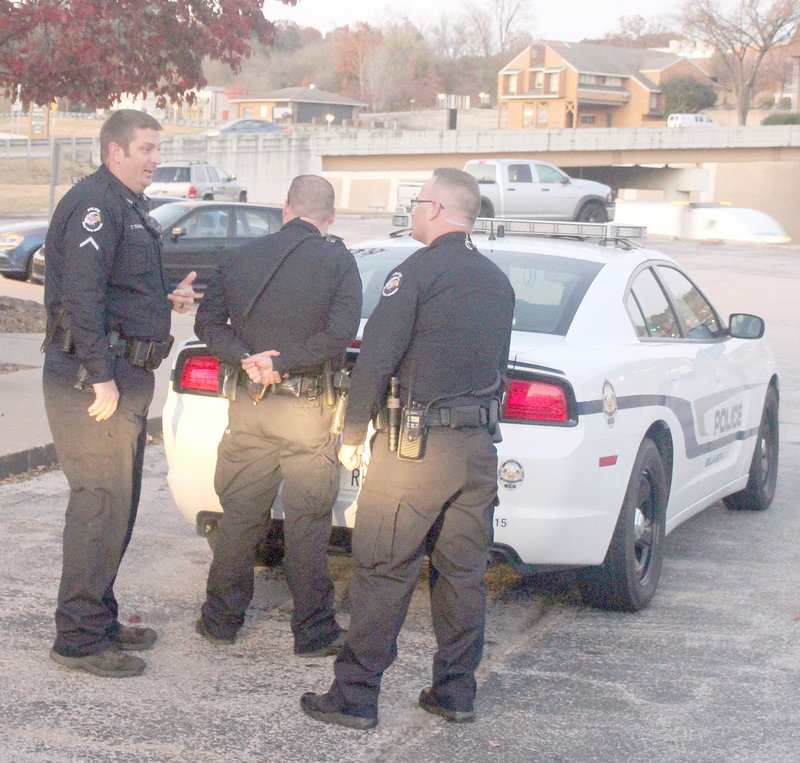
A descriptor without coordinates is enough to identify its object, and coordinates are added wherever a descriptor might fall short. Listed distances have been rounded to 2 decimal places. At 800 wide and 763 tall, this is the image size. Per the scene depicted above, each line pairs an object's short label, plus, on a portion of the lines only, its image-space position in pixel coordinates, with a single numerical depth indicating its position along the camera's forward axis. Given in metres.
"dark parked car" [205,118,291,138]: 71.62
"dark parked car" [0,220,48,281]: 17.97
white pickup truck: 35.75
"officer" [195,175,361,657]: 4.54
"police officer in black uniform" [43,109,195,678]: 4.30
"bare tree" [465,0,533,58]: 136.12
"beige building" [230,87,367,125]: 113.44
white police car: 4.90
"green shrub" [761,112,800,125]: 72.48
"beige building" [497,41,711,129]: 99.94
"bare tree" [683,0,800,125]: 87.25
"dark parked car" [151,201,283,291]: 18.53
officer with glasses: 3.95
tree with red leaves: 10.84
